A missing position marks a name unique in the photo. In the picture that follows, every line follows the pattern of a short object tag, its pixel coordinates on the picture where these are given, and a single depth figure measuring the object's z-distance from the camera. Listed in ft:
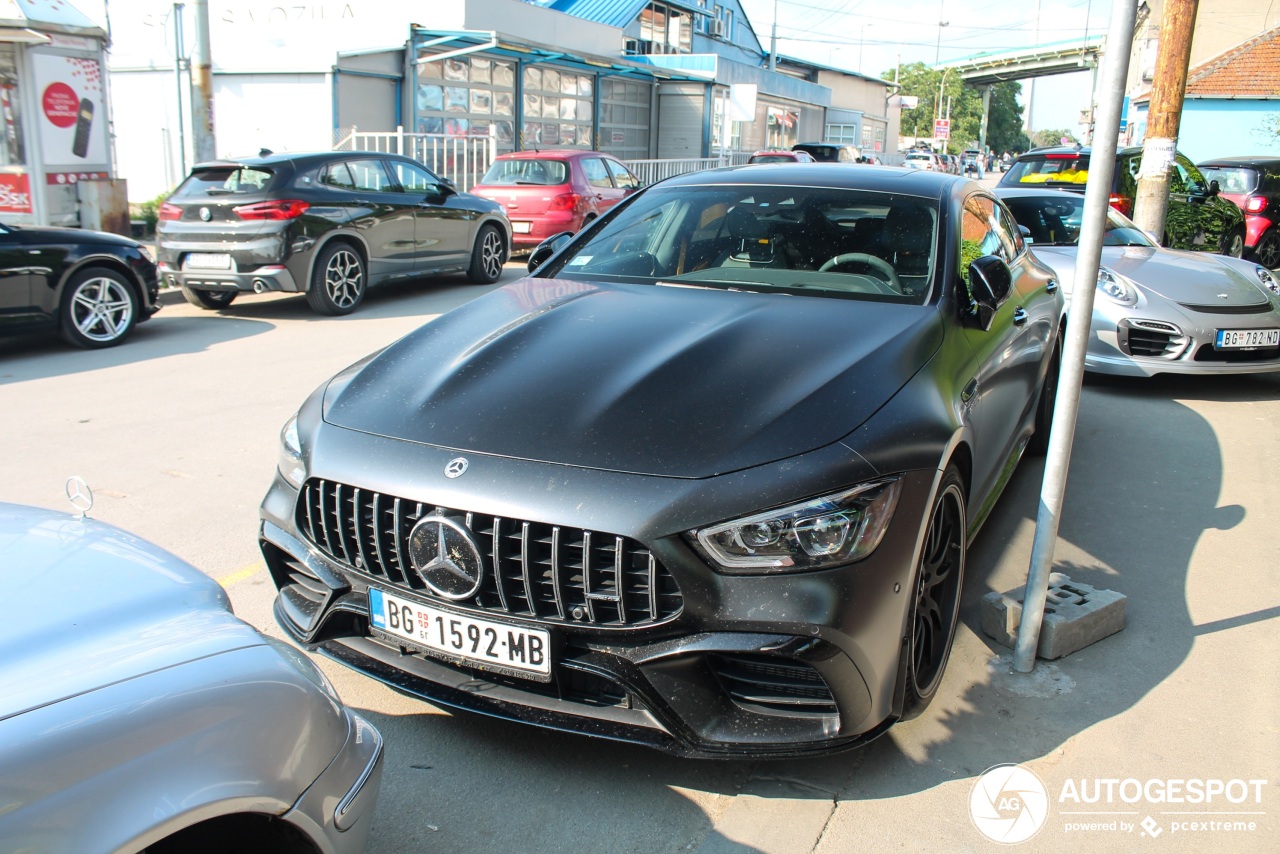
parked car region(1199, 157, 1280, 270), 52.44
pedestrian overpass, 279.28
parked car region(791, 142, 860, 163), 87.04
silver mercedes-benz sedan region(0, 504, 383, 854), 4.99
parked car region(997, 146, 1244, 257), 42.50
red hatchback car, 48.06
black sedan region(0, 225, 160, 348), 26.17
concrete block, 11.93
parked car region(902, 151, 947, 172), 141.67
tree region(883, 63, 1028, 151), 332.80
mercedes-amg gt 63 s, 8.38
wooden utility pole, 36.99
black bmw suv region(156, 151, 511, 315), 32.27
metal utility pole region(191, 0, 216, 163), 39.42
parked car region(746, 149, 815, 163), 75.97
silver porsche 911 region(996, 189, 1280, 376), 24.30
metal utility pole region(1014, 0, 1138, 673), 10.19
